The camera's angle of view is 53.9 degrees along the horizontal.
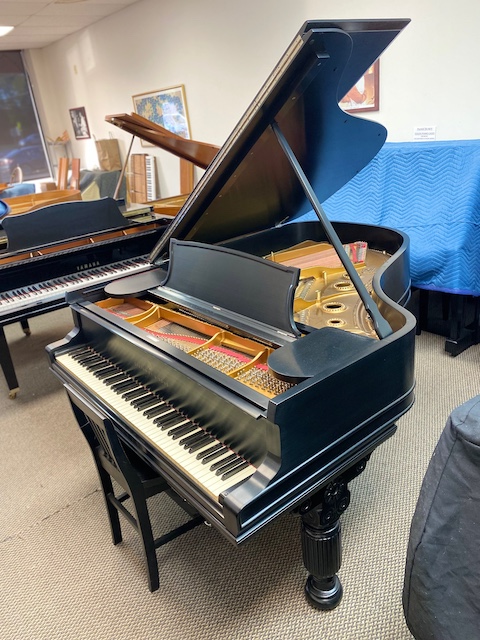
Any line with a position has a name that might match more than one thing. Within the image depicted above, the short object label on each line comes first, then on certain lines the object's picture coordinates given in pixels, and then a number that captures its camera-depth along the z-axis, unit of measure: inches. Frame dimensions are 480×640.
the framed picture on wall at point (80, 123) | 312.3
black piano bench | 59.3
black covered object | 35.7
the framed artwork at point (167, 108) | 227.5
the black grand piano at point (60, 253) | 116.1
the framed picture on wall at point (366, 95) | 148.7
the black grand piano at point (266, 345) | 48.5
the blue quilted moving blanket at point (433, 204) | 116.0
